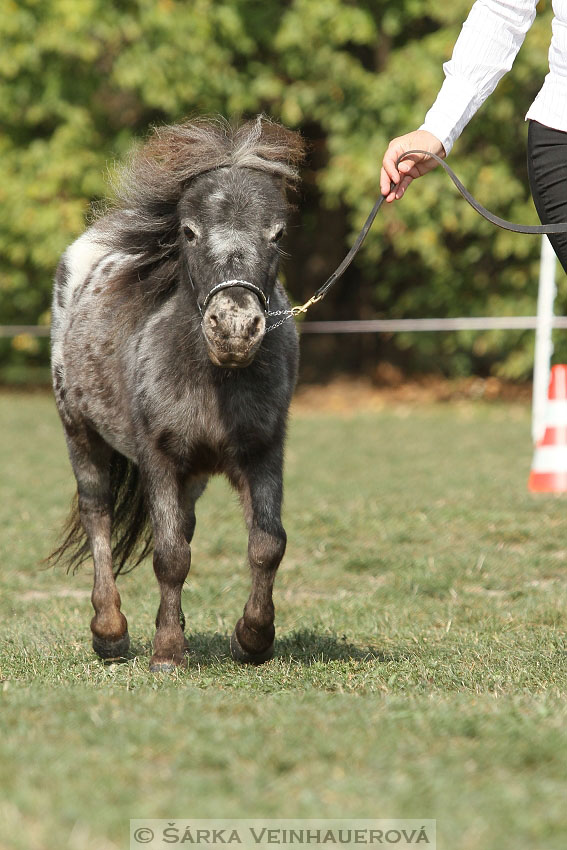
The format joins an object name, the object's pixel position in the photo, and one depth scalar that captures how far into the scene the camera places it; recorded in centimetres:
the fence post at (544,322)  2531
